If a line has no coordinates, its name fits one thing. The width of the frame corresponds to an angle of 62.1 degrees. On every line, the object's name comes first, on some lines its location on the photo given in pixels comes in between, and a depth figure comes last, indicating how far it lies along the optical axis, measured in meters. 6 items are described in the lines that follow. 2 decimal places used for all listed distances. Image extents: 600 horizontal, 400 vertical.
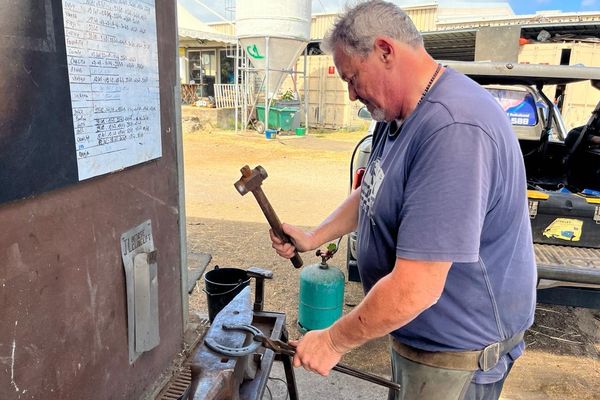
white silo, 14.01
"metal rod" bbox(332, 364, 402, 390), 1.77
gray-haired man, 1.31
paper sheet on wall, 1.45
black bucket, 2.85
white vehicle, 3.25
